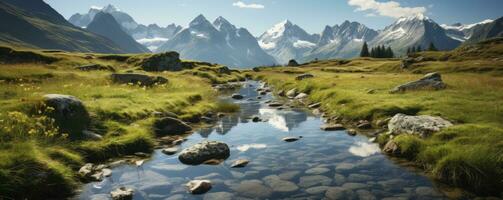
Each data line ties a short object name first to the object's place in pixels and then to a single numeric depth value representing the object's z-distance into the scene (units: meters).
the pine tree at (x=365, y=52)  194.62
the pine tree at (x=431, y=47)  184.80
